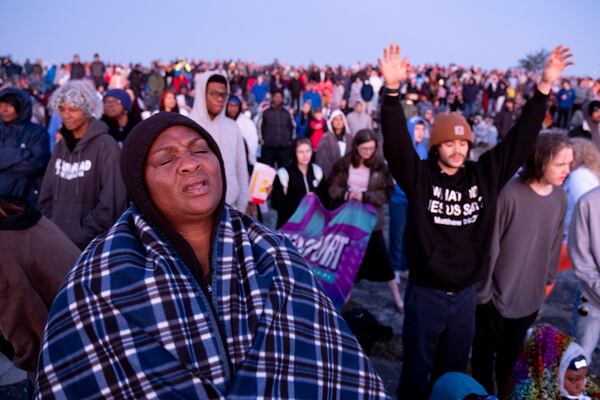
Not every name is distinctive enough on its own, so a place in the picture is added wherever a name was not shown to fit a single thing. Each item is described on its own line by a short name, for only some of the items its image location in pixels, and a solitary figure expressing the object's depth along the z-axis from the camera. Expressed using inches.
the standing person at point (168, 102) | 284.5
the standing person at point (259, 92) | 775.7
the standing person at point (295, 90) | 906.7
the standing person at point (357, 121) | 407.8
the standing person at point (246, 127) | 303.9
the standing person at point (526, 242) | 125.8
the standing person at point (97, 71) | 804.0
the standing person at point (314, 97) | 600.7
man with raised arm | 115.6
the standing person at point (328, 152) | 286.2
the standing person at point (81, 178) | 142.7
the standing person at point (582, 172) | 172.4
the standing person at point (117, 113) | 223.0
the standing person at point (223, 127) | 172.9
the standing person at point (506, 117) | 558.6
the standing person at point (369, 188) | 201.6
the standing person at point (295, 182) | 214.5
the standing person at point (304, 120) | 401.7
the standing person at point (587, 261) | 130.3
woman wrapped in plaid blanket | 60.8
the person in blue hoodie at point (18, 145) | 191.9
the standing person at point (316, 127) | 372.2
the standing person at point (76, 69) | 794.8
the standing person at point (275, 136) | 378.3
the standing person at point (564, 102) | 768.9
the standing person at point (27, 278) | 88.0
